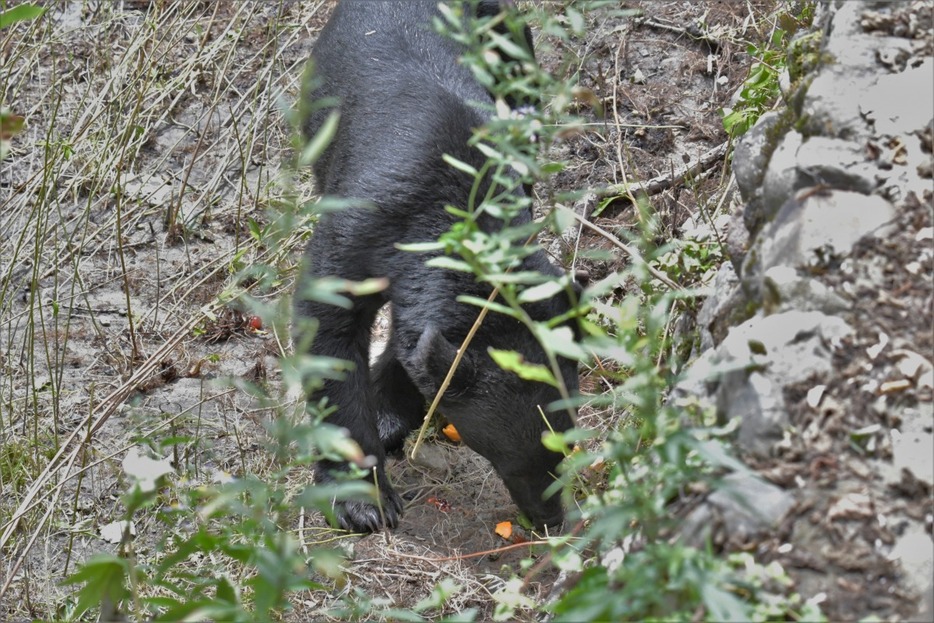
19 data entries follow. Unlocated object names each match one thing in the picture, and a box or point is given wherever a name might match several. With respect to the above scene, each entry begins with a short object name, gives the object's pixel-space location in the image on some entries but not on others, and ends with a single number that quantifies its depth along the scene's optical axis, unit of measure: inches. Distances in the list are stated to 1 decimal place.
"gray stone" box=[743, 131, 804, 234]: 248.8
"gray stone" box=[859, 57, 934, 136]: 238.8
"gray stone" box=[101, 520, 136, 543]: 345.5
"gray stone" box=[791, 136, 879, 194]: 235.3
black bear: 372.5
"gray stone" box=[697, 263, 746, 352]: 263.3
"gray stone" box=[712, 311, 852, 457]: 210.7
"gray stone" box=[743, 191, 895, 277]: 227.5
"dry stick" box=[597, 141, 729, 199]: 510.6
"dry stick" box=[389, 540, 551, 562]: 381.7
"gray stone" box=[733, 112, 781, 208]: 291.4
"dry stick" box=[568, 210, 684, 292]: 340.4
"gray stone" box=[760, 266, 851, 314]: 221.3
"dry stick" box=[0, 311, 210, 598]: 331.6
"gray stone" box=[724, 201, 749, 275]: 285.0
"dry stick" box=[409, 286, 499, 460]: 338.1
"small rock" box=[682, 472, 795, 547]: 199.5
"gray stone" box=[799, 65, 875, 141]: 243.0
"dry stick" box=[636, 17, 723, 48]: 583.5
